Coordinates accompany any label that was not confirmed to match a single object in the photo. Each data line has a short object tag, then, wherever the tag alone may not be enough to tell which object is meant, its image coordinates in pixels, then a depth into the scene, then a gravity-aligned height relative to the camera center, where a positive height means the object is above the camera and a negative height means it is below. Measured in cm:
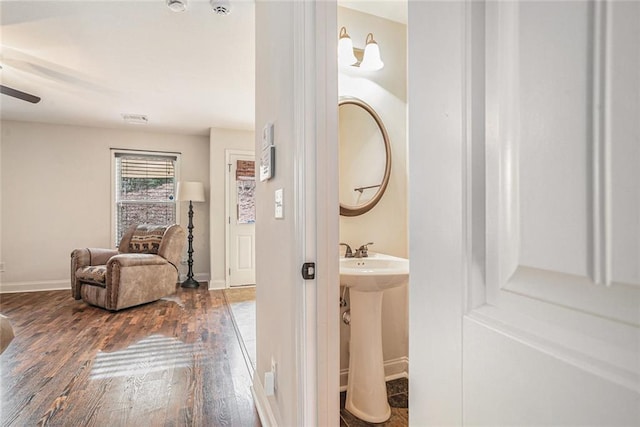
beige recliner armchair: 364 -66
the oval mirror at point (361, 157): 201 +34
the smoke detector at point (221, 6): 207 +130
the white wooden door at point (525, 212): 24 +0
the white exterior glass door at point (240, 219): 503 -11
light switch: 132 +4
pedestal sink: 168 -76
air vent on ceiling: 435 +125
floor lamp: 494 +24
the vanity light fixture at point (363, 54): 196 +94
